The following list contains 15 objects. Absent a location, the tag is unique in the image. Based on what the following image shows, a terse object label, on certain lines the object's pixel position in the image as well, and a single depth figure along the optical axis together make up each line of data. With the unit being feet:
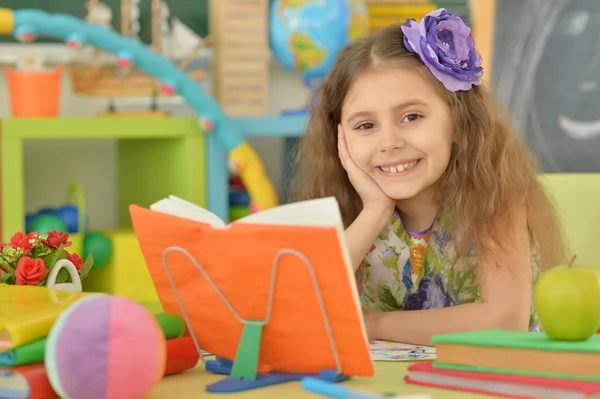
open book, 4.96
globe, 11.24
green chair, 7.25
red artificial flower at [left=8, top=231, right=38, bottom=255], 5.73
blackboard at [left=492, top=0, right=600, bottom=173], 11.29
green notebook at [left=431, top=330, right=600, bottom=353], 5.01
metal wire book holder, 5.11
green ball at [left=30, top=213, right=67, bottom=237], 10.26
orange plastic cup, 10.41
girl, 6.40
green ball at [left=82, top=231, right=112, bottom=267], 10.51
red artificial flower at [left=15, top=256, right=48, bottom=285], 5.64
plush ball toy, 4.83
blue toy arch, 10.24
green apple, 5.12
